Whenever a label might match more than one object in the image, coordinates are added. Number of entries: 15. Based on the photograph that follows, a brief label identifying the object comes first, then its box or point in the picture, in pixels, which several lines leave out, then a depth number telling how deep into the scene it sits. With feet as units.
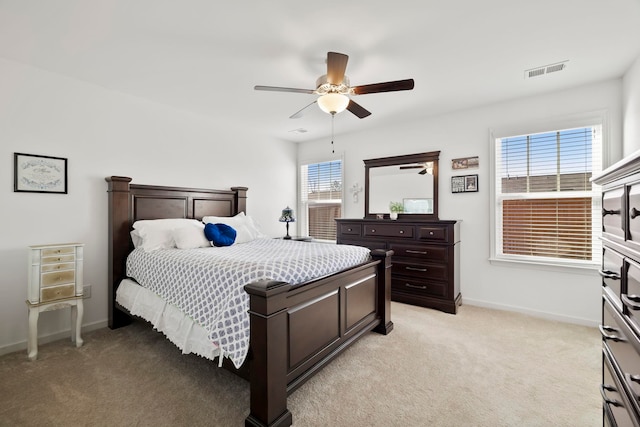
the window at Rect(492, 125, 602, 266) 10.36
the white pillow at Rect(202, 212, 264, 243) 11.87
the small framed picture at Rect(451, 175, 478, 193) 12.39
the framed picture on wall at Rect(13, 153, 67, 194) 8.65
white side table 8.00
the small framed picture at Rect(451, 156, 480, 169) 12.38
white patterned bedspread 5.80
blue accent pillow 10.55
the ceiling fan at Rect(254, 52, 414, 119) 7.30
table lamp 15.67
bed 5.27
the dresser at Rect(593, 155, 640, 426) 3.01
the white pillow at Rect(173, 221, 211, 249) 9.91
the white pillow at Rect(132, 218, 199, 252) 9.83
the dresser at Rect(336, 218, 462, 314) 11.70
